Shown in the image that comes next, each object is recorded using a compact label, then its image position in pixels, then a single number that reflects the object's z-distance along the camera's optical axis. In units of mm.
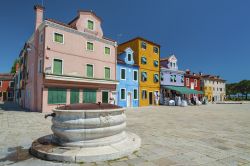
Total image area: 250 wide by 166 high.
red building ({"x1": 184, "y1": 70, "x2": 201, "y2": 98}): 38150
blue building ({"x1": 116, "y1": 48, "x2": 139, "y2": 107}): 24422
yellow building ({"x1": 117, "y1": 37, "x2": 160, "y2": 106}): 27441
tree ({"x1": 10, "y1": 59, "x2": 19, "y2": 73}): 48519
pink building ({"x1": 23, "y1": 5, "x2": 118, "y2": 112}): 16844
